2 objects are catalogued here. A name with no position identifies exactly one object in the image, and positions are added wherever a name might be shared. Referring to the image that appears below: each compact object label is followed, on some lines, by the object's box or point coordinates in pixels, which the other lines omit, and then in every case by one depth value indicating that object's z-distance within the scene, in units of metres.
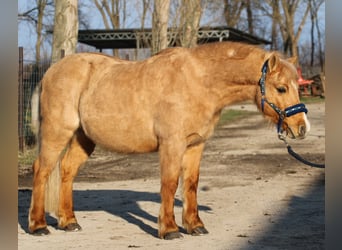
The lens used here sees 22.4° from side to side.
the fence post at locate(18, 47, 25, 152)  18.87
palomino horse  7.89
